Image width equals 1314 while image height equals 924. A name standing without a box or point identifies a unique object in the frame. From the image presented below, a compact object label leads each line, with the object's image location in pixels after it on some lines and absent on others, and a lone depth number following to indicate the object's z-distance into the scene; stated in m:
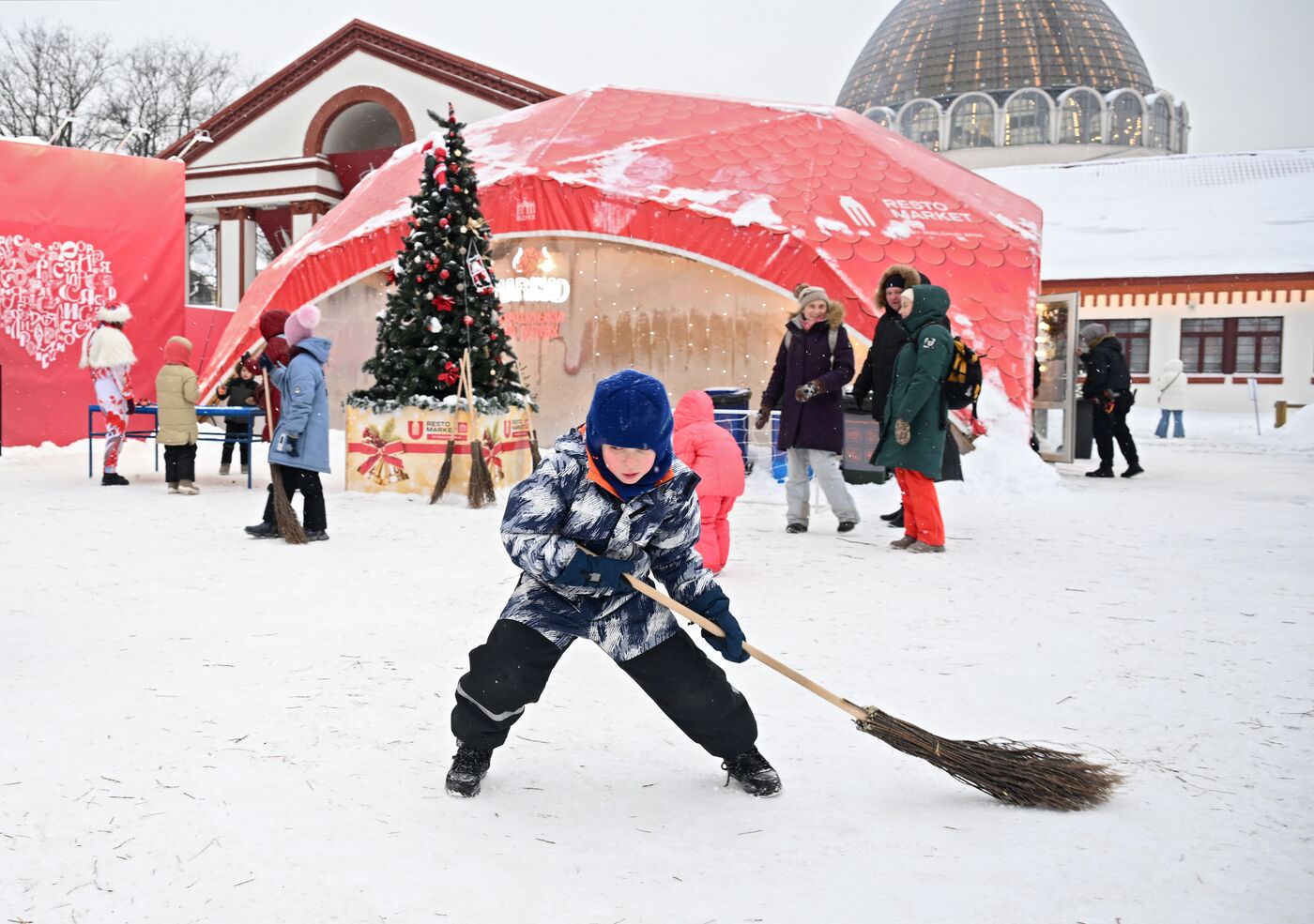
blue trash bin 10.21
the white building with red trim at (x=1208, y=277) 22.98
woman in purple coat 6.98
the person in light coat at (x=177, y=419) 9.00
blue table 9.21
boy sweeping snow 2.62
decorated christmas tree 9.05
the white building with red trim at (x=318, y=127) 23.58
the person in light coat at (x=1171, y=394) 18.27
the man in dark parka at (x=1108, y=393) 11.41
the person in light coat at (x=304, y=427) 6.67
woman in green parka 6.32
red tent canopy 11.07
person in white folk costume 9.57
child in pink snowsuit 5.39
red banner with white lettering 11.78
